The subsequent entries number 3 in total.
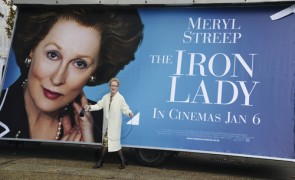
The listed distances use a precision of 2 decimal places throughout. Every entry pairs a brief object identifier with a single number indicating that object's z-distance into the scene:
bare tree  18.12
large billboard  8.09
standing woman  8.39
